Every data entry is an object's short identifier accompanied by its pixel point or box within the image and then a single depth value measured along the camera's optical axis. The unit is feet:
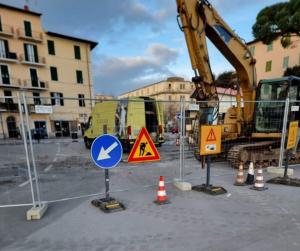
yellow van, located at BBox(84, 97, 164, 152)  36.65
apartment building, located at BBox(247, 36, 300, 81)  97.43
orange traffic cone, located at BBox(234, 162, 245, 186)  19.06
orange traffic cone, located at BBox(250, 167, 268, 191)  17.65
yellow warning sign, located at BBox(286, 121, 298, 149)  19.16
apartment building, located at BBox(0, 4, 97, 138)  91.91
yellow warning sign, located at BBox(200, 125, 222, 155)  16.52
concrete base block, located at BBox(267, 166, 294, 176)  21.74
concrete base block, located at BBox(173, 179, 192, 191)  17.71
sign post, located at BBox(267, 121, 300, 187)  18.39
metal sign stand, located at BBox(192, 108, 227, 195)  16.64
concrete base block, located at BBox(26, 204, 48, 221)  13.05
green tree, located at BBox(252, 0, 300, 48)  57.66
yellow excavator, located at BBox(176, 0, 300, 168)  23.89
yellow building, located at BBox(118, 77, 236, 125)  238.48
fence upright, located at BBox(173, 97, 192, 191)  17.06
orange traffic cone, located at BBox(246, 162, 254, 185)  19.06
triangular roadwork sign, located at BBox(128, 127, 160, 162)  15.52
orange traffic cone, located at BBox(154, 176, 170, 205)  15.14
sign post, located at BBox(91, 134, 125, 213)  13.89
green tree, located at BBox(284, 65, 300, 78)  81.51
